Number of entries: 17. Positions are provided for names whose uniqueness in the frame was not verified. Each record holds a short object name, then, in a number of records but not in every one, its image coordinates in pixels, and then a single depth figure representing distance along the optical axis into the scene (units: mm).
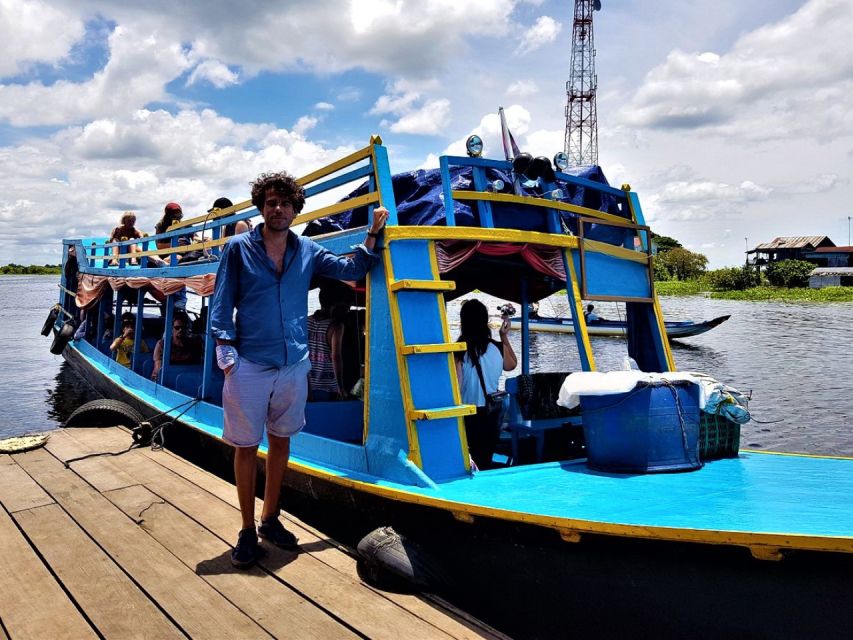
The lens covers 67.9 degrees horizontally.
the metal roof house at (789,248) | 62469
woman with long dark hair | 4715
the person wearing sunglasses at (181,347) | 8555
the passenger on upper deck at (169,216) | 9922
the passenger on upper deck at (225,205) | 7961
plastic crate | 4348
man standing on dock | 3568
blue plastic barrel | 3926
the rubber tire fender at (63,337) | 13195
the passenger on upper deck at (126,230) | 12180
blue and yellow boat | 3078
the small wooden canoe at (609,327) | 26328
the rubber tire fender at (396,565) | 3525
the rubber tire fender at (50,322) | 15617
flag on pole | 5219
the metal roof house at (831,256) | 59719
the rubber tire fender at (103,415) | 7574
